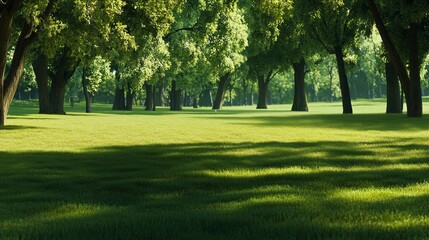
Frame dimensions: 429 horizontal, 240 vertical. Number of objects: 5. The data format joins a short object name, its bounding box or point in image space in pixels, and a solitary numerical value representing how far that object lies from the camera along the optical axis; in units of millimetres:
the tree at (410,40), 31547
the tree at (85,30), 24859
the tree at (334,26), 43344
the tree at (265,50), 25859
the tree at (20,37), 24062
